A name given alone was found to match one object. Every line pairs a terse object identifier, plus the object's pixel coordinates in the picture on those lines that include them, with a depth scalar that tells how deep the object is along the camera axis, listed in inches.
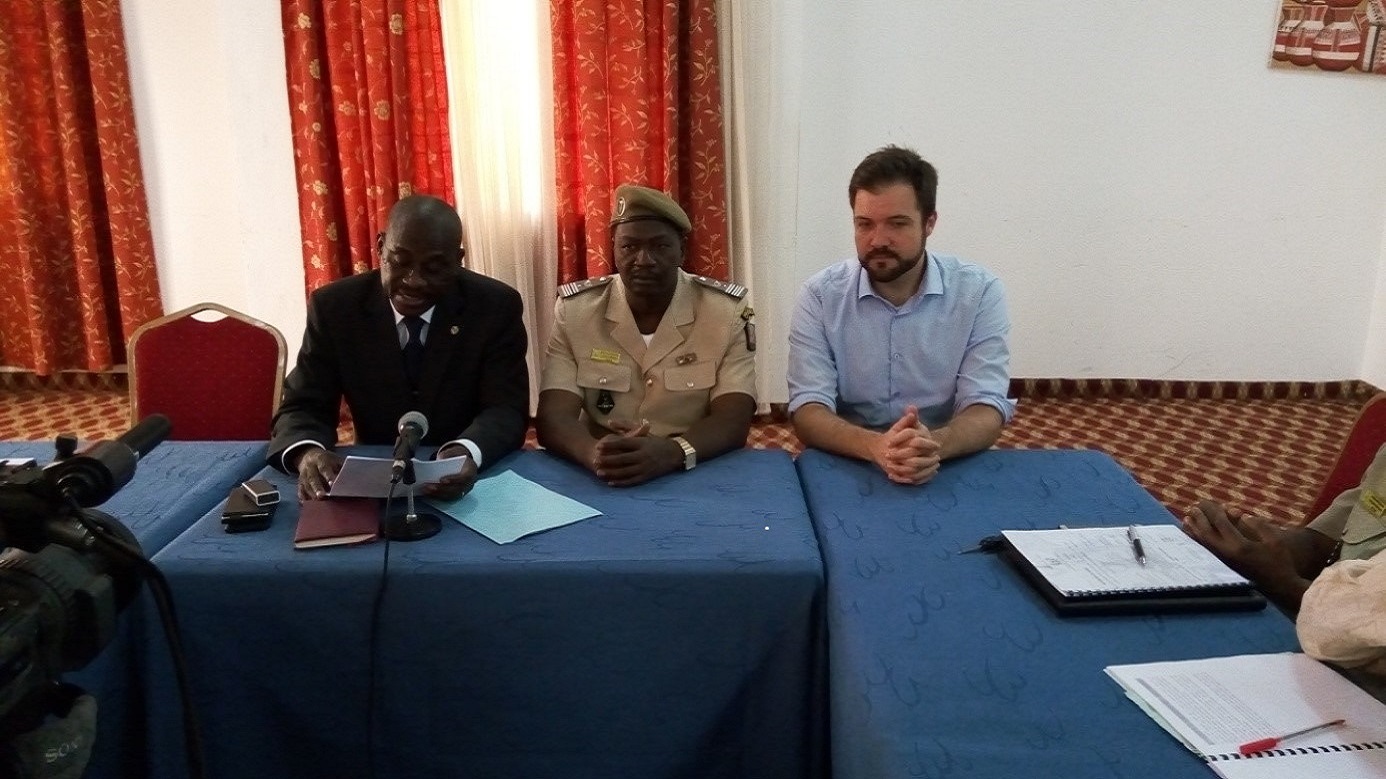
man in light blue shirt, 86.5
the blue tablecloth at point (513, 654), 58.8
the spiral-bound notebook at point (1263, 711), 39.7
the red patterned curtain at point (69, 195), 160.7
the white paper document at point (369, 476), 64.5
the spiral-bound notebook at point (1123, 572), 53.1
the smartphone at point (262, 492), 65.5
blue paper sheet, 64.4
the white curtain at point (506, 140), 150.8
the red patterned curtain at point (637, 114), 148.9
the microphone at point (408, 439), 62.1
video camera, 33.1
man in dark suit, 81.0
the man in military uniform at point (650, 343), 86.4
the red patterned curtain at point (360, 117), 148.1
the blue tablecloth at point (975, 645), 41.6
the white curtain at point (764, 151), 151.6
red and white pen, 40.5
